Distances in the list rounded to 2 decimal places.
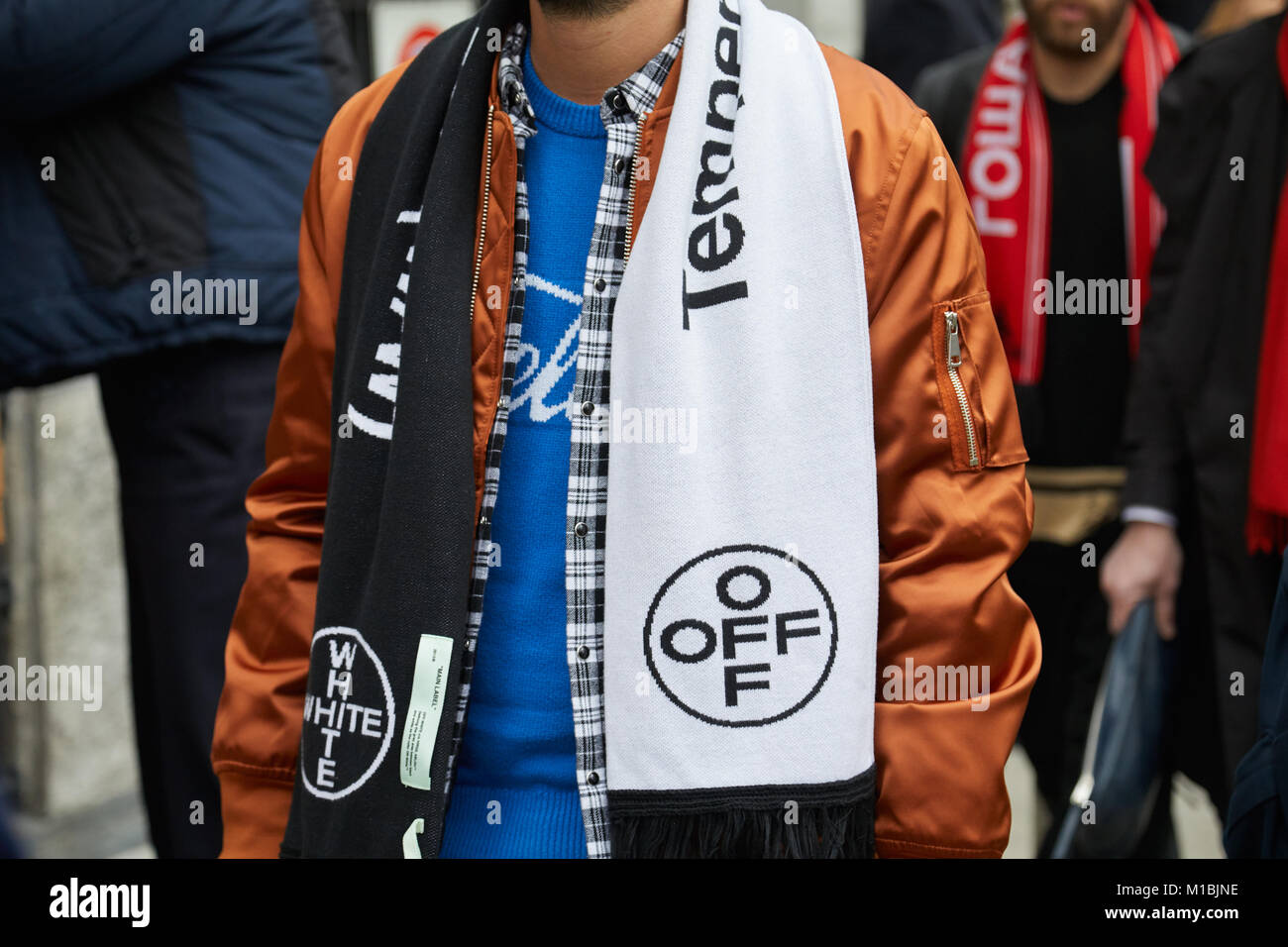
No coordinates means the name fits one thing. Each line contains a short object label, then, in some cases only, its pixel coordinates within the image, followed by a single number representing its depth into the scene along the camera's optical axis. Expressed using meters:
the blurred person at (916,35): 5.08
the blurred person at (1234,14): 3.80
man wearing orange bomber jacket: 2.00
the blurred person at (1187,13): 6.53
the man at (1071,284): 3.82
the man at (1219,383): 3.26
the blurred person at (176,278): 3.13
